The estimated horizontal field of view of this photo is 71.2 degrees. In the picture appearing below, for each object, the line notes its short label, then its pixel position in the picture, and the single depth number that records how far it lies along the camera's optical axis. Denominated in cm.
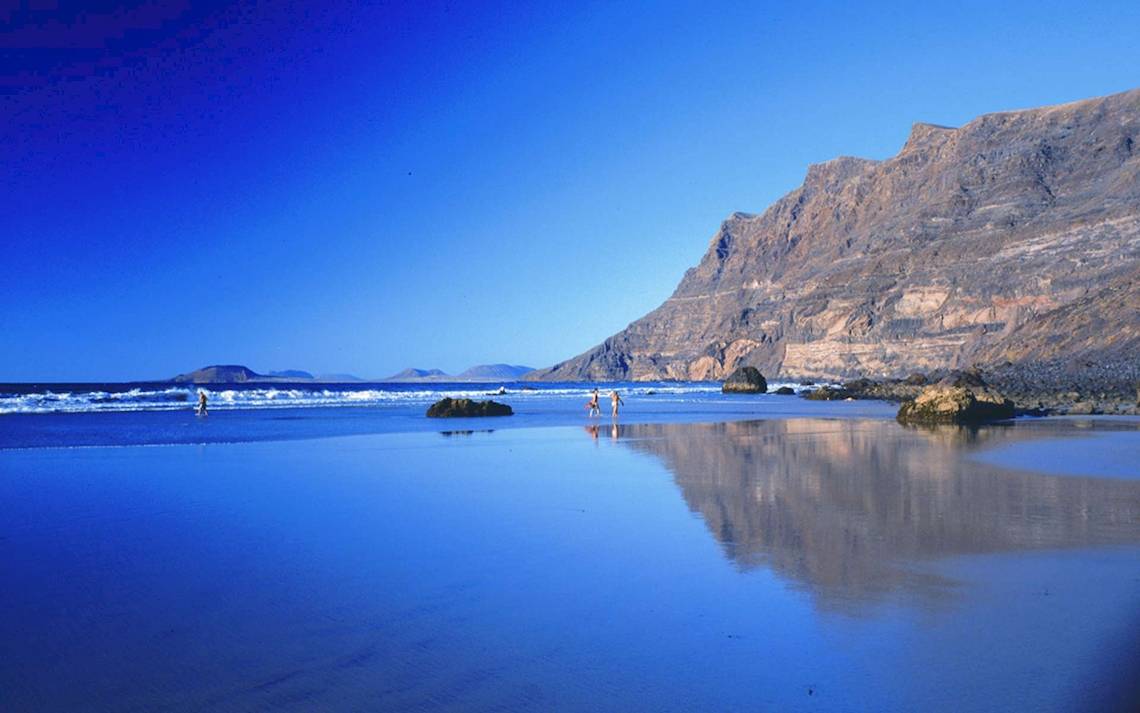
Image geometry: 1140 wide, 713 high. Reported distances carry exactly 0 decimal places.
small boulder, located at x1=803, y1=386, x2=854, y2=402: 5183
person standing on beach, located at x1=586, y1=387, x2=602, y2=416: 3609
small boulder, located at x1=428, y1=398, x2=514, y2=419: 3325
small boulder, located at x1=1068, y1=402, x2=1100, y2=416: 2839
